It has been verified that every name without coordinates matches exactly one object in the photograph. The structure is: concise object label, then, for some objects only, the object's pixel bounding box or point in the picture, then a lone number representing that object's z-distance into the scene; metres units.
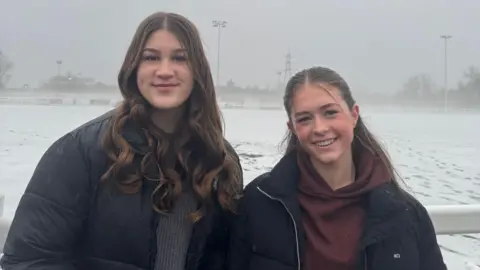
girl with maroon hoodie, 1.85
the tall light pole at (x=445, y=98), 61.85
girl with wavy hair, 1.66
